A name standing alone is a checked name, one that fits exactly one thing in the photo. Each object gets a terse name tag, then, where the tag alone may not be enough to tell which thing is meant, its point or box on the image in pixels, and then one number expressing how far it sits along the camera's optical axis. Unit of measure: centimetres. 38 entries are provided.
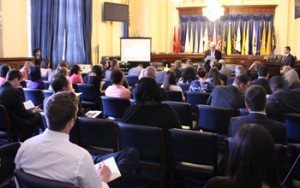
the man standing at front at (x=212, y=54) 1099
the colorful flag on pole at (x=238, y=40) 1563
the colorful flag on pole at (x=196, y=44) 1639
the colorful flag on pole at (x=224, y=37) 1590
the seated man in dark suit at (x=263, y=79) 606
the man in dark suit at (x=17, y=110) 438
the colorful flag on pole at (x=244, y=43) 1559
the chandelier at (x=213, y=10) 1285
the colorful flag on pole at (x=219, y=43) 1570
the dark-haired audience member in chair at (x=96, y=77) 668
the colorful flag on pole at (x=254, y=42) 1543
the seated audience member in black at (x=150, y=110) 347
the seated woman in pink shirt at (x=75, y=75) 712
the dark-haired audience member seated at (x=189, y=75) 693
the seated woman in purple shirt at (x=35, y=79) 596
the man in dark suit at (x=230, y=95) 484
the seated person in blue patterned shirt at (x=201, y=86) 607
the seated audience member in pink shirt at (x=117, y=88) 558
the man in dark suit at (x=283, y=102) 433
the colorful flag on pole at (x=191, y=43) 1645
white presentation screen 1331
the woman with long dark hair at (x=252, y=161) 153
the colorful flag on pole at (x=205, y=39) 1616
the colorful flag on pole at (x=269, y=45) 1504
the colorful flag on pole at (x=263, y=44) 1518
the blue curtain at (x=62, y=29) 1007
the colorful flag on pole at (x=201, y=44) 1628
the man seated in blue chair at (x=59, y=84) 437
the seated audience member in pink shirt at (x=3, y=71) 604
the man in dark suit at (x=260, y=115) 320
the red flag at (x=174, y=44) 1634
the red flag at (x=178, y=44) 1628
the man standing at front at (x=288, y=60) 1171
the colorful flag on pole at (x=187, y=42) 1644
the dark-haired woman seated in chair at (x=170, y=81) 599
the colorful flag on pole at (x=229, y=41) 1575
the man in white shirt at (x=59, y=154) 199
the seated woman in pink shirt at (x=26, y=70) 758
